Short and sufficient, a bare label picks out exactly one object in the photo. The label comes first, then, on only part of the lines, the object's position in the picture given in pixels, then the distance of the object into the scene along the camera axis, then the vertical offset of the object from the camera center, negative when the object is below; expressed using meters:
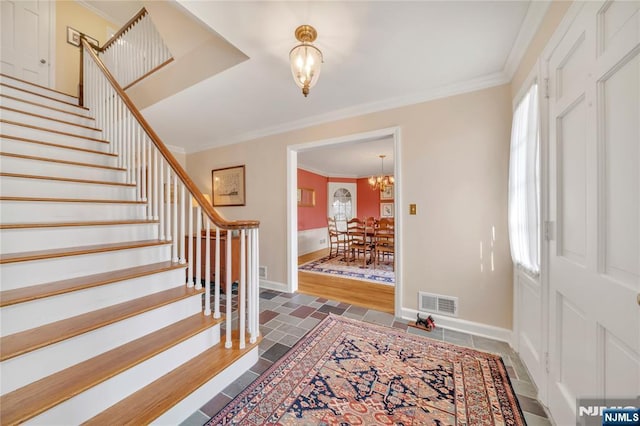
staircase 1.07 -0.57
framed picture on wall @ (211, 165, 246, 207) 3.79 +0.49
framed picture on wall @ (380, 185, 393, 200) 7.60 +0.68
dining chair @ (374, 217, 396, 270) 4.56 -0.46
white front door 0.76 +0.03
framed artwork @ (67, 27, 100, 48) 3.41 +2.78
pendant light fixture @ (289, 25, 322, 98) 1.52 +1.06
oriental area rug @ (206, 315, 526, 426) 1.30 -1.19
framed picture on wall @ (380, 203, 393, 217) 7.70 +0.13
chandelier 6.08 +0.91
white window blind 1.41 +0.20
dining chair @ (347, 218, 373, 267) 4.75 -0.70
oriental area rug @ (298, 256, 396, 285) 3.99 -1.15
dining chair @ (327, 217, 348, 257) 5.51 -0.84
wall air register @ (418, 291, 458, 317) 2.29 -0.96
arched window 7.80 +0.33
